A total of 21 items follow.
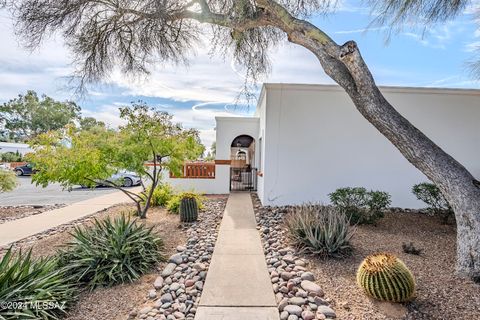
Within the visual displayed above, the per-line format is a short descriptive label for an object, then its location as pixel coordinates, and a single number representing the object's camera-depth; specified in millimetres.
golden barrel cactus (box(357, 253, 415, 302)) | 3252
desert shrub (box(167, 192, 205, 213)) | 8133
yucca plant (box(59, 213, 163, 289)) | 4070
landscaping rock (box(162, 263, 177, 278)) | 4295
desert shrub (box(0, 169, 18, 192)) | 8883
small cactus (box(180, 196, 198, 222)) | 7121
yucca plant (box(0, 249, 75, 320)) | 2980
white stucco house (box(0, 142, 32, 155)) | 32719
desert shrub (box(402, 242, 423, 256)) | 4938
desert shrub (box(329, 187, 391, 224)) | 6723
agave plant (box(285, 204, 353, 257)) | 4758
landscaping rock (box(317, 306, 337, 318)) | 3184
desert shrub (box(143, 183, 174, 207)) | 9352
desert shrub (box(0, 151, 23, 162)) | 28870
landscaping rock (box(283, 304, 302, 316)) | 3229
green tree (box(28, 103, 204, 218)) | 6117
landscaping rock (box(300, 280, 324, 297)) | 3637
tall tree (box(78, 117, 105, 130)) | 41012
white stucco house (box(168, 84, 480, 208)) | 8602
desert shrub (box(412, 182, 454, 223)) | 7110
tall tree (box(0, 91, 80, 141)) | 38875
